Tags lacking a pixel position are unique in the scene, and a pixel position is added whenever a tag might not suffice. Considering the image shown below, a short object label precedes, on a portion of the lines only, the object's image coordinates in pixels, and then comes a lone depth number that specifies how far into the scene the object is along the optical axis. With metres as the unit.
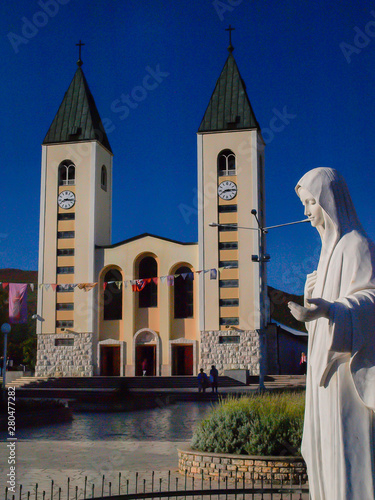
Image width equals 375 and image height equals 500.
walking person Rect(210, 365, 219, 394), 31.03
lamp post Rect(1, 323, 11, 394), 23.44
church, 42.00
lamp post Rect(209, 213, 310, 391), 25.77
